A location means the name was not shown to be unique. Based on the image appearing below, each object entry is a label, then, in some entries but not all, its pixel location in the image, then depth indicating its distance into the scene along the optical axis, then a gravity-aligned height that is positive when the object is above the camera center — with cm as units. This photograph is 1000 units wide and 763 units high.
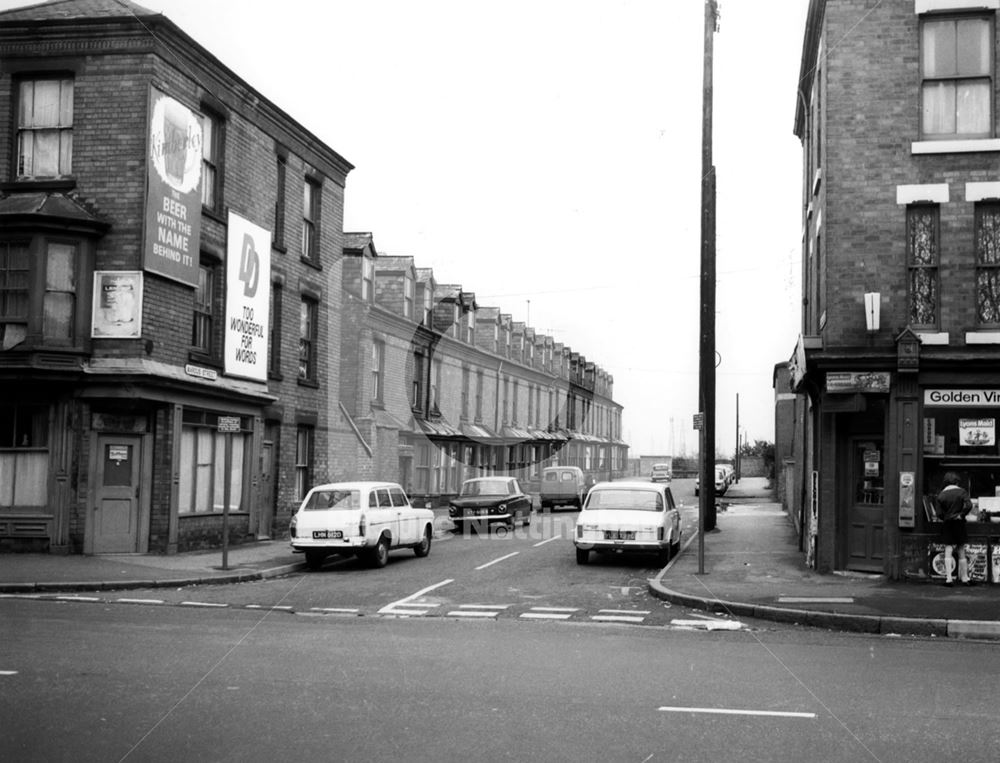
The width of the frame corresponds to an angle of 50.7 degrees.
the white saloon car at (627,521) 1964 -114
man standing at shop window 1606 -77
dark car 2995 -129
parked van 4222 -110
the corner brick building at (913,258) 1677 +337
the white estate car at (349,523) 1948 -127
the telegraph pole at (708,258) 2556 +501
